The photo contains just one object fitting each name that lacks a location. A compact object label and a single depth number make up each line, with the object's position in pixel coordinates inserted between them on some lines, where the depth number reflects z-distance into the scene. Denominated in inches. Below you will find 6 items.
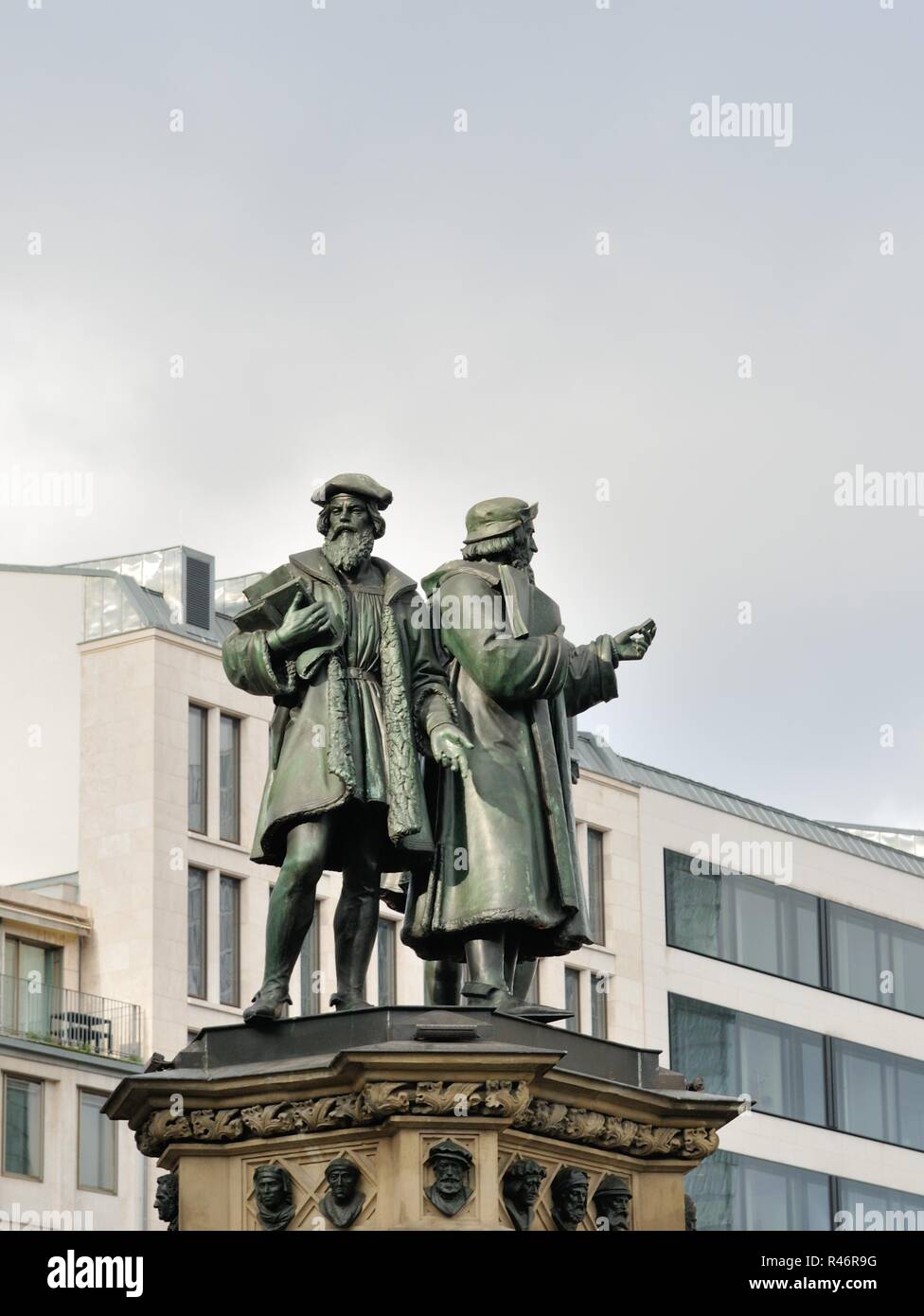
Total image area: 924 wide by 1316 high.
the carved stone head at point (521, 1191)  652.1
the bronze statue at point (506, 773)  695.7
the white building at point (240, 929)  2780.5
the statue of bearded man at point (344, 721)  693.9
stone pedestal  642.8
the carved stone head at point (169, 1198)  674.8
